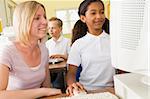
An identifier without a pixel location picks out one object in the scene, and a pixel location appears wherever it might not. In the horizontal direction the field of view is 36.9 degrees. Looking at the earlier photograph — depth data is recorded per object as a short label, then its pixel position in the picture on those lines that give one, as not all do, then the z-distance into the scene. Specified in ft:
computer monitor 1.94
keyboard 2.57
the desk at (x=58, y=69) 6.43
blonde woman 3.59
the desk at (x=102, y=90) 2.99
